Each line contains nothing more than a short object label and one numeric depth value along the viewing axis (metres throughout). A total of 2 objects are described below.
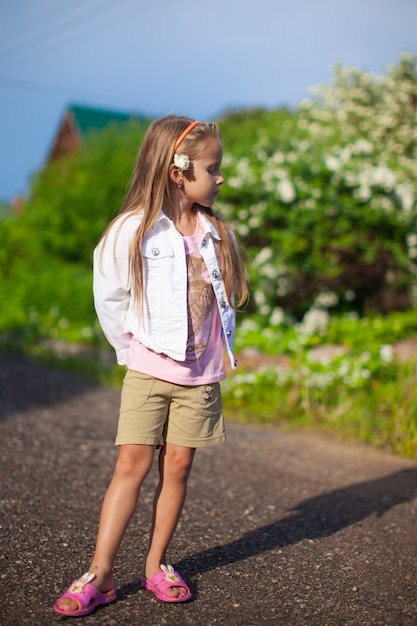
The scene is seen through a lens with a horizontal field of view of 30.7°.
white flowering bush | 6.82
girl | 2.52
